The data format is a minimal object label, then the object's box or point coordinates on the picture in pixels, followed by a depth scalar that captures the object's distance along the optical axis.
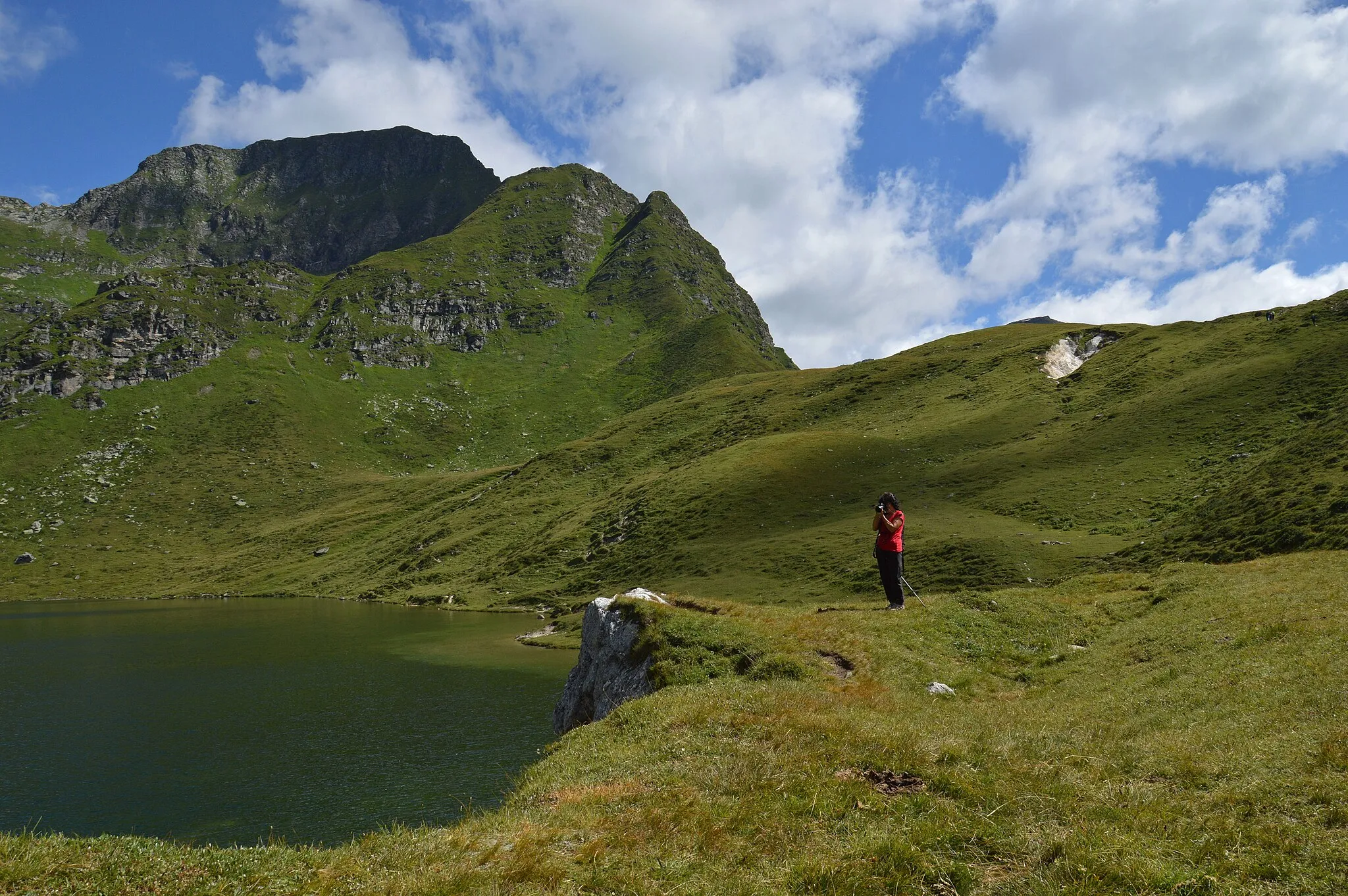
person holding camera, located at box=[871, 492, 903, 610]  29.28
